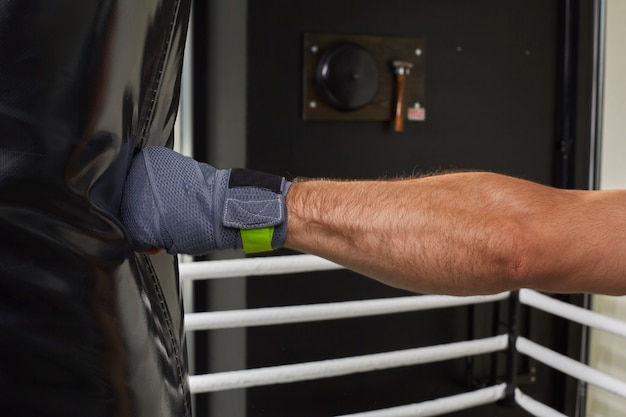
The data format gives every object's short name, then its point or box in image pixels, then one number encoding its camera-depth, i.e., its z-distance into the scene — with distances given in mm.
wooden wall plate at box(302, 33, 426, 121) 2182
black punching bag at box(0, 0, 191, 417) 722
